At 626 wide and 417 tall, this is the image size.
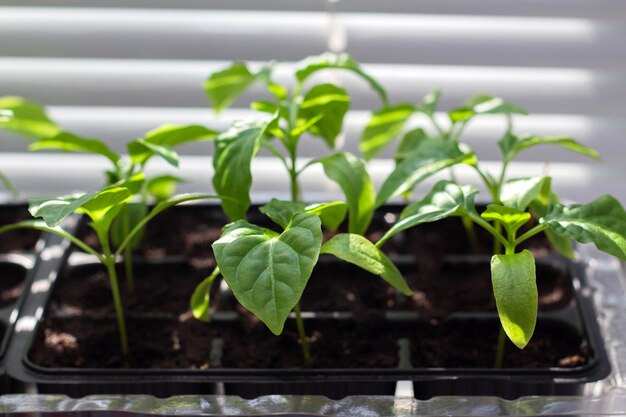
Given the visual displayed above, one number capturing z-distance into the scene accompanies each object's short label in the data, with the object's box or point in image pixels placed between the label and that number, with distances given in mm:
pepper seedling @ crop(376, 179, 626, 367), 380
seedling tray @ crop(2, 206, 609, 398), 413
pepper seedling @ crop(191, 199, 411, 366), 367
